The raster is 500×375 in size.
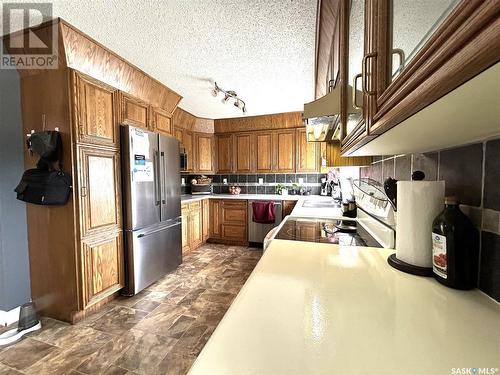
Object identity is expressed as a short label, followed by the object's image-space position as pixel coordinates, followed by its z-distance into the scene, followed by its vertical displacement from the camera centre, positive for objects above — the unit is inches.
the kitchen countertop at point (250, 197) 136.8 -12.5
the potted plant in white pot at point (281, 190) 167.0 -8.8
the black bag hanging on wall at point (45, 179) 64.7 +0.5
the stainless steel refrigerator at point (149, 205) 83.4 -10.8
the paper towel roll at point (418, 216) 27.5 -5.1
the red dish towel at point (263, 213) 142.3 -22.4
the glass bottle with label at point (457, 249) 23.5 -7.9
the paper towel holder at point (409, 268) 27.1 -11.8
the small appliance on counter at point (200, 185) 168.6 -4.4
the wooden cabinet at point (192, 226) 129.5 -29.4
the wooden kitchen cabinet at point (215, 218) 156.6 -28.1
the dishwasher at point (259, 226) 143.2 -31.8
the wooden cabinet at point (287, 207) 142.8 -18.7
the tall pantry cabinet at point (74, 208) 68.0 -9.0
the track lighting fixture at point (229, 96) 106.6 +44.1
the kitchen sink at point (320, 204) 98.8 -12.6
